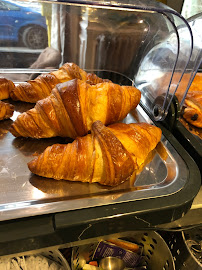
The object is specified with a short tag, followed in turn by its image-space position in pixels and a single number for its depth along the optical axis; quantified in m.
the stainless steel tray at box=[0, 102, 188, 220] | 0.19
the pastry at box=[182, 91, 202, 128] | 0.31
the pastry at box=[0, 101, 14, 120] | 0.27
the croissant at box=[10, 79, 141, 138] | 0.24
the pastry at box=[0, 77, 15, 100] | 0.31
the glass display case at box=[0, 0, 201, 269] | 0.19
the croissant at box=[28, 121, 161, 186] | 0.21
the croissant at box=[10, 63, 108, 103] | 0.31
